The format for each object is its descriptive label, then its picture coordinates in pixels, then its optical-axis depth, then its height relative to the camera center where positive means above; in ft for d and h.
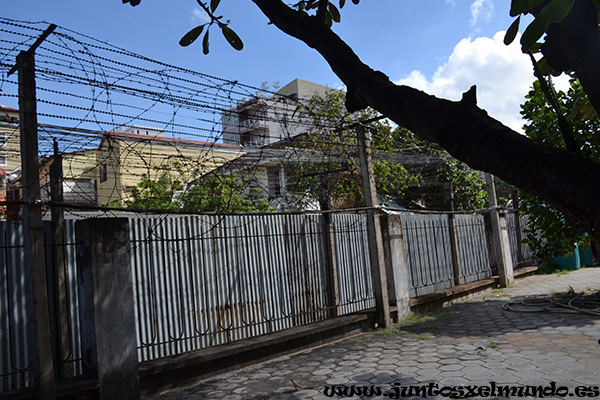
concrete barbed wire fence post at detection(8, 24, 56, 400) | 12.12 +0.83
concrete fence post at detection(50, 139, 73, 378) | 13.56 -0.25
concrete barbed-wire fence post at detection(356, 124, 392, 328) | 23.11 +0.07
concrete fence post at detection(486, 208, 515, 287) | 35.79 -1.83
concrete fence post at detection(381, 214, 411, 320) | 24.21 -1.68
